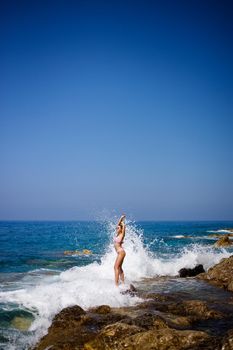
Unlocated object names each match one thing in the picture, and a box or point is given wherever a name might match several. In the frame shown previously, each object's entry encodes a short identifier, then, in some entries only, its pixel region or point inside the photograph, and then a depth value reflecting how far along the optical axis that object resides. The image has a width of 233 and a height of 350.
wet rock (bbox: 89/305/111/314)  7.81
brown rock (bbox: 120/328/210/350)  5.20
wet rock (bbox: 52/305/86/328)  7.05
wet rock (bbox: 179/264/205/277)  14.59
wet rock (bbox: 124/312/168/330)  6.14
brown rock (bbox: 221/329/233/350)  4.61
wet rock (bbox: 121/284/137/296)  9.70
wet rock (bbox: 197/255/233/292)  11.71
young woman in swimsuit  10.82
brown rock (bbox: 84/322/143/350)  5.42
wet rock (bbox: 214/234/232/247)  34.10
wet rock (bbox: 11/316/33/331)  7.83
